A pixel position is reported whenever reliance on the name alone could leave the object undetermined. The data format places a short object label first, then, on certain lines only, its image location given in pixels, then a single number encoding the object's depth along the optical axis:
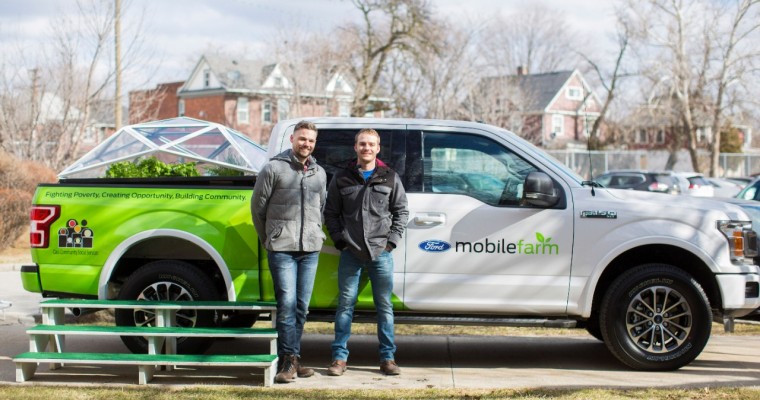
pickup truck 7.07
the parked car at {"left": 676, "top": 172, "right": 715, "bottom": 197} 27.53
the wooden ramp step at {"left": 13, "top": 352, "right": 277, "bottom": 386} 6.57
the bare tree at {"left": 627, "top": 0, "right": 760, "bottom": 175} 43.50
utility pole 21.80
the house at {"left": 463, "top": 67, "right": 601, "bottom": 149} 47.66
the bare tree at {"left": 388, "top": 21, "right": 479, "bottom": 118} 41.47
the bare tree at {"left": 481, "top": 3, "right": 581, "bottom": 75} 74.32
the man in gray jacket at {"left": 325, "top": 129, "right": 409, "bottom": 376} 6.75
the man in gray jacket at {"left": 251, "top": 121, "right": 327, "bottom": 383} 6.66
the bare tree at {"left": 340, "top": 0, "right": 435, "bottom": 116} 40.47
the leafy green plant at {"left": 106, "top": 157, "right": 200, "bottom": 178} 8.11
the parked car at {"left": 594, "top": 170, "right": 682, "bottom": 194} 27.23
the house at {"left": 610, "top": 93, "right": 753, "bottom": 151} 47.31
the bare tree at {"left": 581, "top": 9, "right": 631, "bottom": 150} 46.81
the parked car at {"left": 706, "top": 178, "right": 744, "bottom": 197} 34.59
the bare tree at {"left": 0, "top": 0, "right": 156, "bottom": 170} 21.34
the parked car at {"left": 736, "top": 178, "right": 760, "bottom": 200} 12.14
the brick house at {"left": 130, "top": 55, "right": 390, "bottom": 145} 39.75
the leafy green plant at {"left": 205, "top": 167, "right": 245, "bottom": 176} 8.20
